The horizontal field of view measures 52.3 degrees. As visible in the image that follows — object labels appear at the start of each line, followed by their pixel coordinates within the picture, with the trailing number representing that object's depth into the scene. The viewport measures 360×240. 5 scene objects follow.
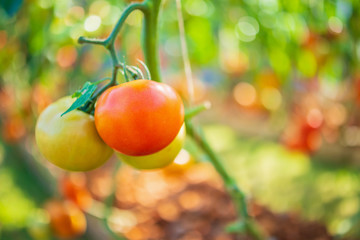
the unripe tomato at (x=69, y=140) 0.47
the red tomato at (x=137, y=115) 0.41
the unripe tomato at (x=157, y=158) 0.52
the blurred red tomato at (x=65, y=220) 1.27
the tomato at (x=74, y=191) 1.36
